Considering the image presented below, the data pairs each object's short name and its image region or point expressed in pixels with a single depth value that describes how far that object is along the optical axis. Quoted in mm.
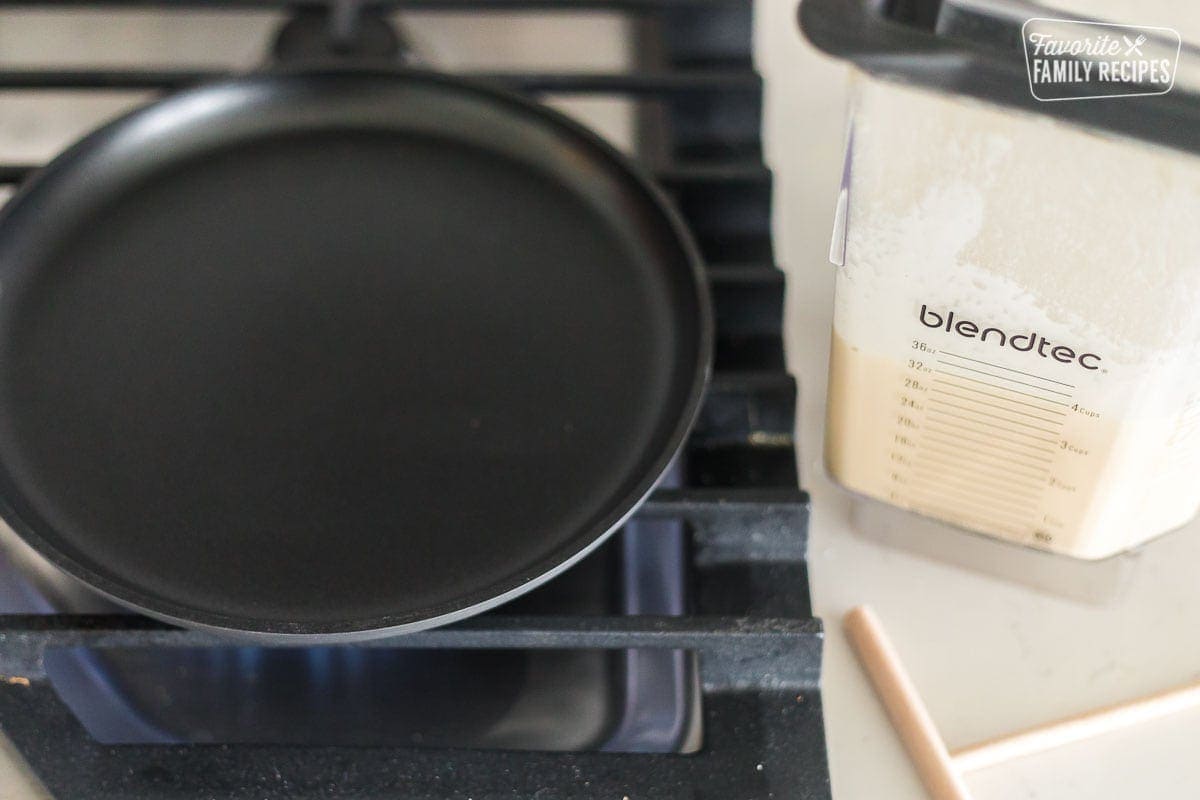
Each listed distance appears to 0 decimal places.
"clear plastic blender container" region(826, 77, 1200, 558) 344
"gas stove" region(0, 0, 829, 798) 431
